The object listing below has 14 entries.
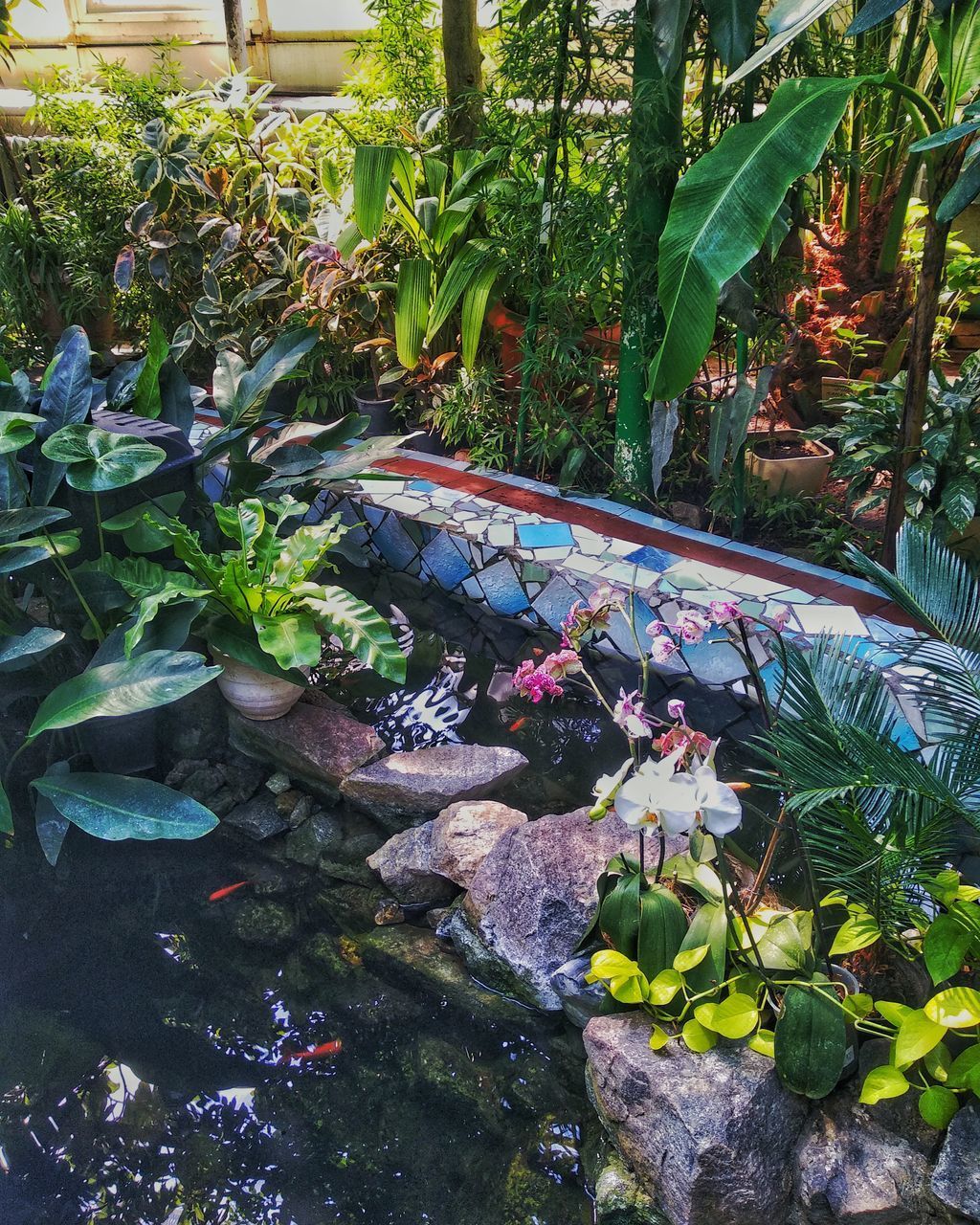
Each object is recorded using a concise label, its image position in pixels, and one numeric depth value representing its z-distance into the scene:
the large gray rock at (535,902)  2.11
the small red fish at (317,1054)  2.02
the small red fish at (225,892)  2.45
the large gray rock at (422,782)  2.60
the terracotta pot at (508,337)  4.22
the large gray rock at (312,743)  2.73
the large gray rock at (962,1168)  1.45
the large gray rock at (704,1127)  1.60
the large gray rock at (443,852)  2.36
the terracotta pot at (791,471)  3.68
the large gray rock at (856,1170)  1.53
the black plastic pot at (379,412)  4.62
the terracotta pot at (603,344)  3.86
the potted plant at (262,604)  2.62
